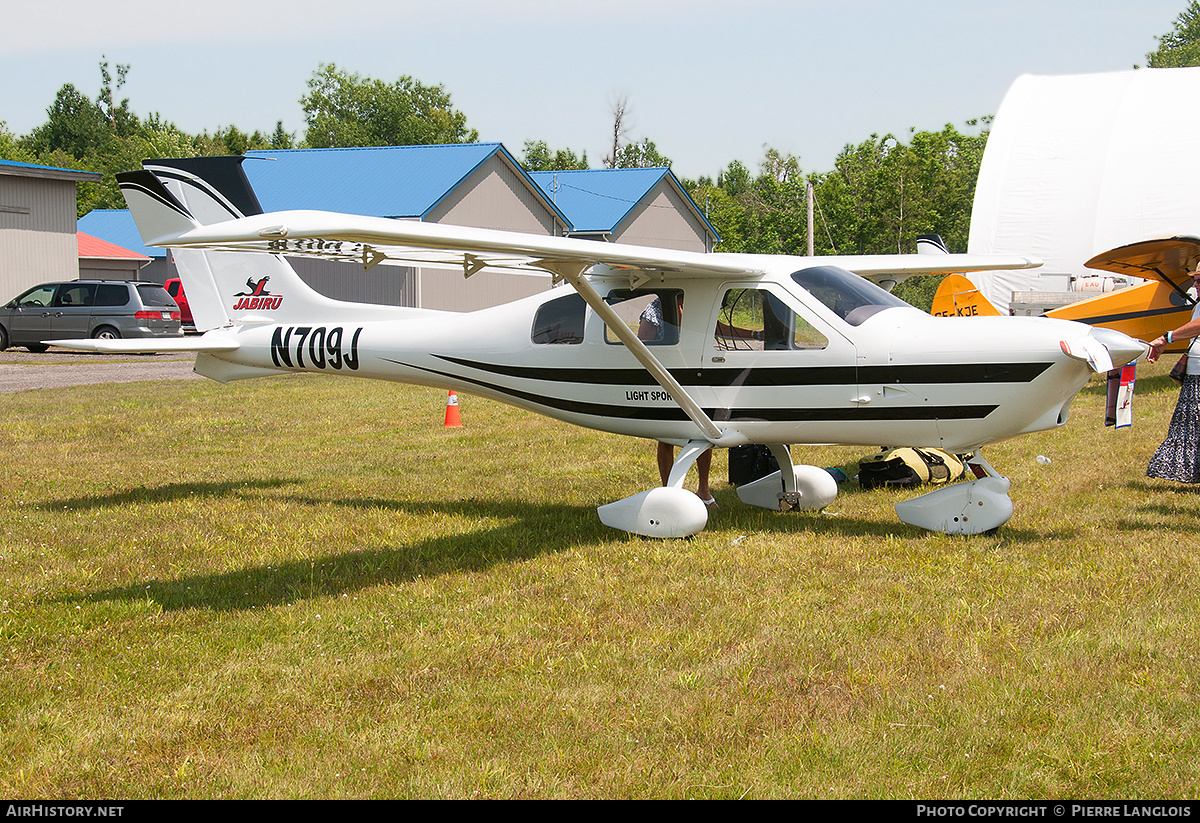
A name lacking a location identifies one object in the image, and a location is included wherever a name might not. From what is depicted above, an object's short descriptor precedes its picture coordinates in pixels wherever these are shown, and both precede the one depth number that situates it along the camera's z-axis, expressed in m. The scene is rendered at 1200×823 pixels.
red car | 31.60
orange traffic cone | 13.86
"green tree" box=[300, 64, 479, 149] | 95.56
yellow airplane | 13.39
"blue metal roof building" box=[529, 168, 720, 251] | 47.69
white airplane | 6.77
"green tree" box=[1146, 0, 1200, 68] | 89.54
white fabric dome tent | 24.95
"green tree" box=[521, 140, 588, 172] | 89.05
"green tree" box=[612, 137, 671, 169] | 98.00
